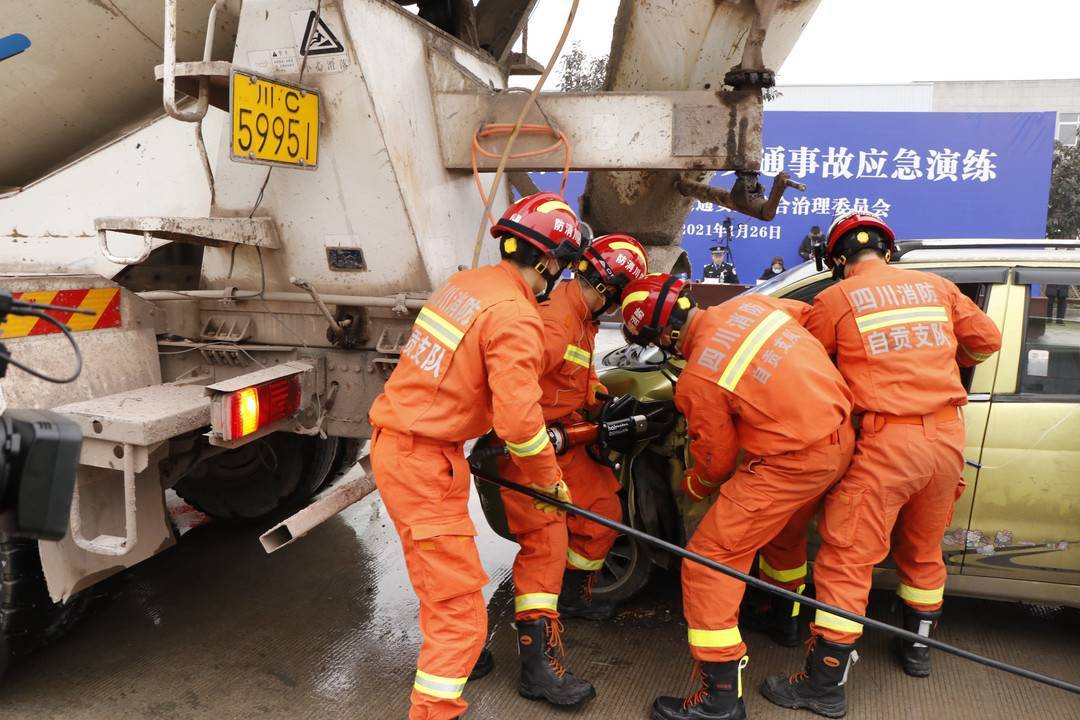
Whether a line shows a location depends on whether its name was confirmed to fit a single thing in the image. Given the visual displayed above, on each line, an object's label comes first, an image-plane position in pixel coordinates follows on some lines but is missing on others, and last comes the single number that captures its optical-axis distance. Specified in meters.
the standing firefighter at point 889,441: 3.04
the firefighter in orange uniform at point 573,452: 3.29
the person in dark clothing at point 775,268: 13.62
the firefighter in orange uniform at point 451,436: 2.69
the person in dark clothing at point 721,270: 13.60
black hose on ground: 2.59
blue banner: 14.38
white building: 30.97
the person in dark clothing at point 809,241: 13.18
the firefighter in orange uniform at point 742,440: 2.94
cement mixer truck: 3.01
